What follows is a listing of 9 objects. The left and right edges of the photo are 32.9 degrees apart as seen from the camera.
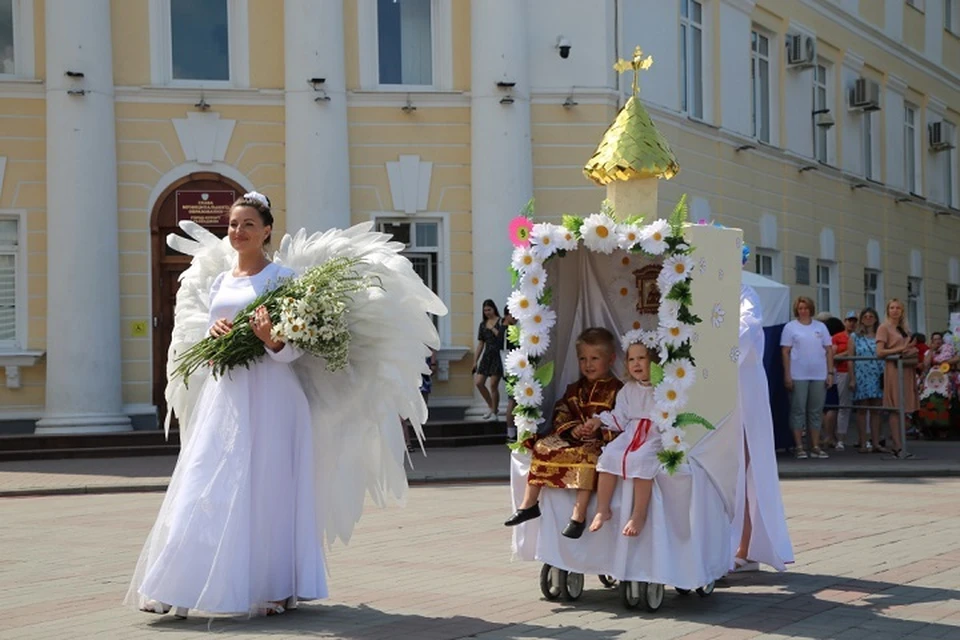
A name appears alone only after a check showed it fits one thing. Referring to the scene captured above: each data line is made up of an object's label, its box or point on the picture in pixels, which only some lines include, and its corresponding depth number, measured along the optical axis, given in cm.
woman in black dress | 2194
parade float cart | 841
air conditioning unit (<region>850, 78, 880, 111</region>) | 3375
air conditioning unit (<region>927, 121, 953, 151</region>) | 3978
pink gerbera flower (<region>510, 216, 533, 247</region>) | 884
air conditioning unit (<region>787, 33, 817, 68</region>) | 3077
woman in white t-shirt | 1914
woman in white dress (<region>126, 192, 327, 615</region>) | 787
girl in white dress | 838
